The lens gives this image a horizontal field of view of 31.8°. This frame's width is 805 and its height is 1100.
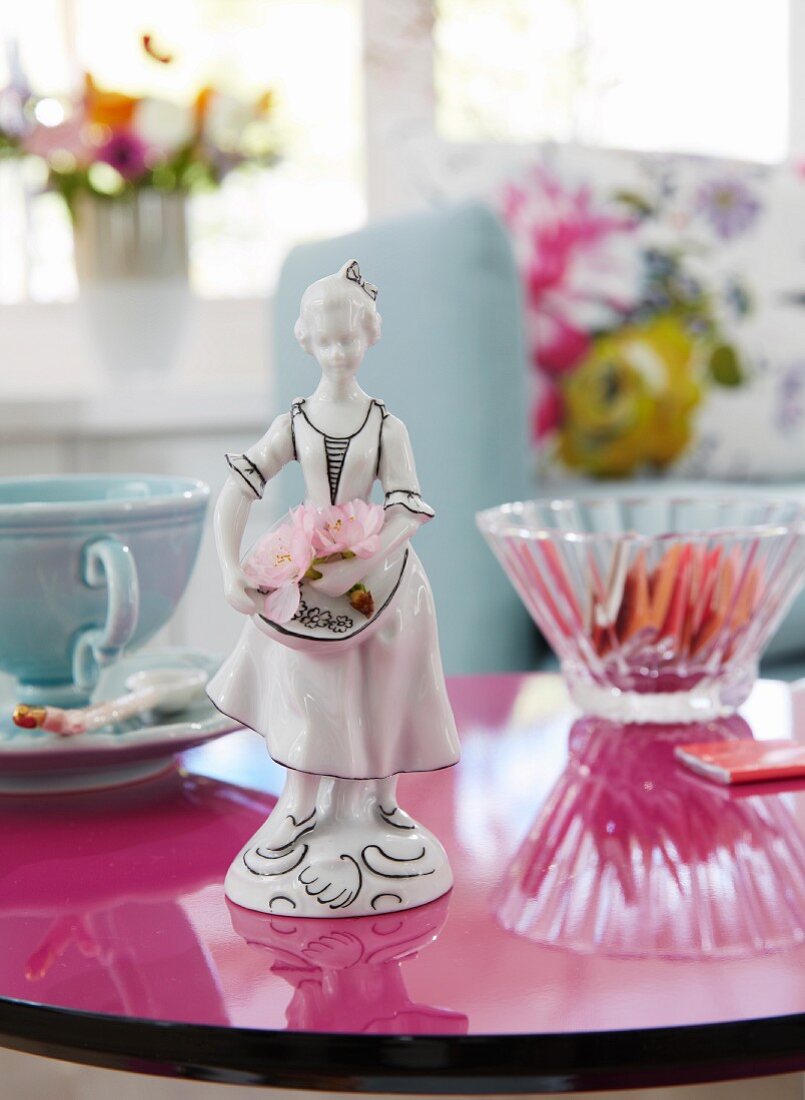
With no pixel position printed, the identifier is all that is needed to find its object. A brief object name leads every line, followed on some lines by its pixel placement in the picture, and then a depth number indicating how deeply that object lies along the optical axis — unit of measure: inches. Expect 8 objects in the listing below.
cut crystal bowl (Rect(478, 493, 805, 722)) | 32.1
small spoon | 24.9
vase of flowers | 81.3
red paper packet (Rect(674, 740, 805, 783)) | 25.6
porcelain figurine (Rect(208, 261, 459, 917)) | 18.7
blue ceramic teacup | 25.2
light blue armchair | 58.2
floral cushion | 70.7
